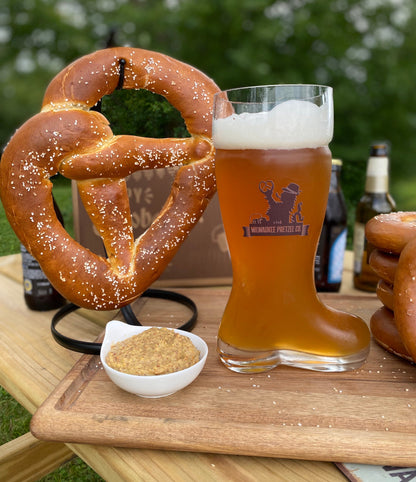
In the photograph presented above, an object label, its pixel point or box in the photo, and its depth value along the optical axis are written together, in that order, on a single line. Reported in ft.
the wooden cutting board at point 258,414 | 1.93
